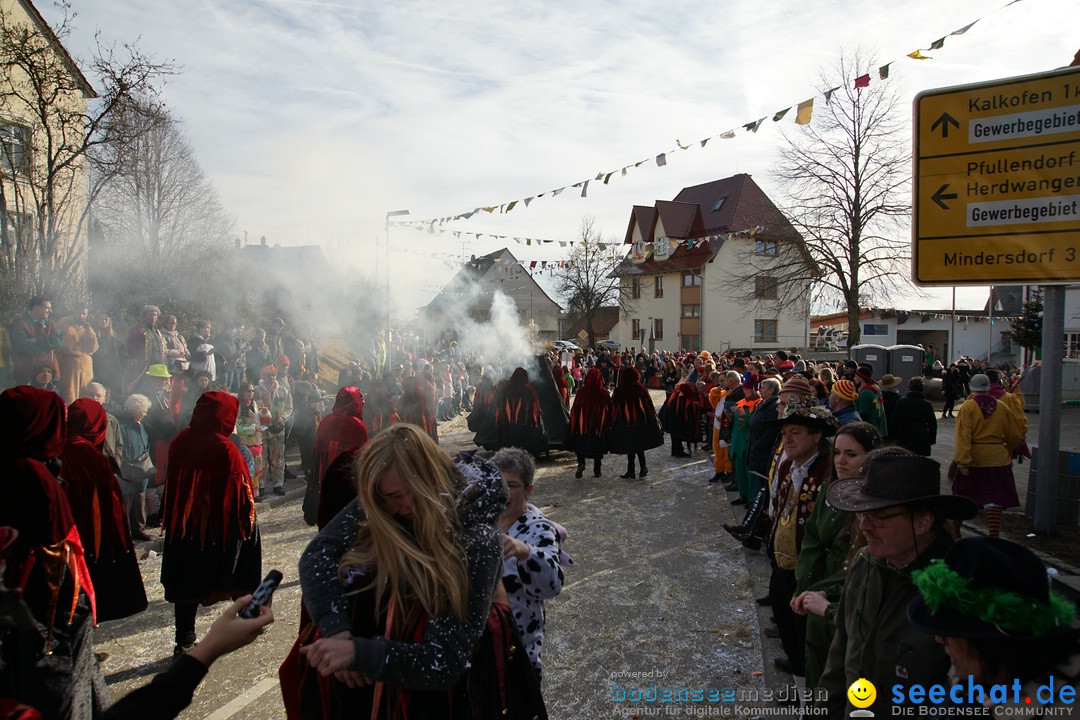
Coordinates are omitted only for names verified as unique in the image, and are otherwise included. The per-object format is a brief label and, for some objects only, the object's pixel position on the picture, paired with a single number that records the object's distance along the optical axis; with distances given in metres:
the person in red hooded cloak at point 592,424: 10.23
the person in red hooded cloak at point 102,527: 3.94
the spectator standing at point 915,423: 7.80
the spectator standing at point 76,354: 7.95
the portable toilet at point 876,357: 25.58
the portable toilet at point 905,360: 25.36
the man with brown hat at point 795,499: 3.65
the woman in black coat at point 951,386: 18.75
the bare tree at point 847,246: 23.33
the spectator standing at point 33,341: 7.72
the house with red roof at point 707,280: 39.00
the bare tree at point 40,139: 10.70
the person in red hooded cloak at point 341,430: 5.47
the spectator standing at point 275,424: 8.99
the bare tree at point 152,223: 21.56
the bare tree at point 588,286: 45.22
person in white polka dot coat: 2.49
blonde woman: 1.73
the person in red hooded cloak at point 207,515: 4.26
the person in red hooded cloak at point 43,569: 2.41
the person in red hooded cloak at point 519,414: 10.91
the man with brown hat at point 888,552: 2.13
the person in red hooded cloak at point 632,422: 10.19
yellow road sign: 4.36
